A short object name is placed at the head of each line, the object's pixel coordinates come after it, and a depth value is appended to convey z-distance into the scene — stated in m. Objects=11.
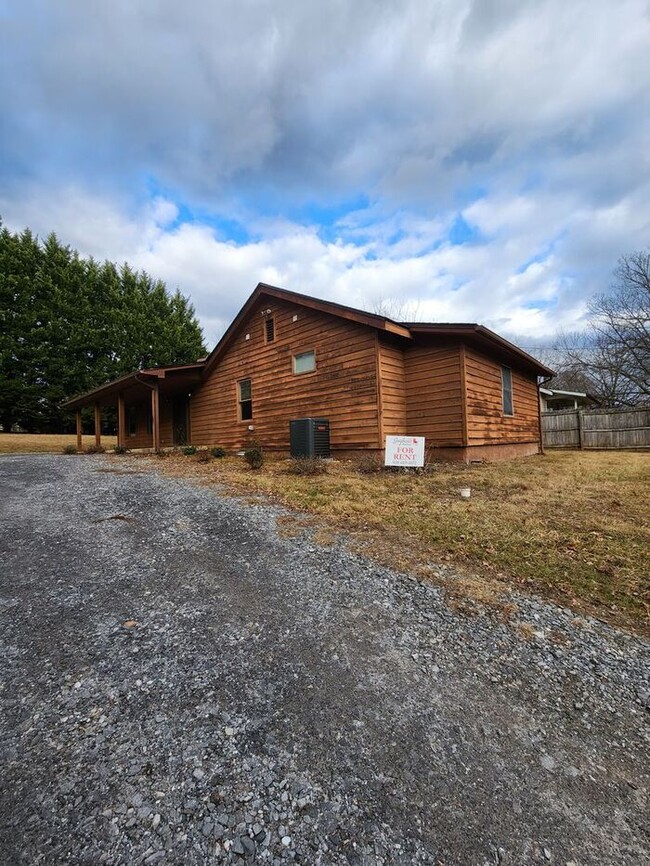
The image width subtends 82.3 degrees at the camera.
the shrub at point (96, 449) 14.98
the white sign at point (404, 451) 7.80
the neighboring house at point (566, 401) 19.38
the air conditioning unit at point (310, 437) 9.56
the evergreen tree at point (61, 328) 21.31
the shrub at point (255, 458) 8.98
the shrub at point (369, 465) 8.07
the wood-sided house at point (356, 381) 9.39
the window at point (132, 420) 19.20
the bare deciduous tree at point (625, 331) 20.45
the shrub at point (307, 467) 7.93
